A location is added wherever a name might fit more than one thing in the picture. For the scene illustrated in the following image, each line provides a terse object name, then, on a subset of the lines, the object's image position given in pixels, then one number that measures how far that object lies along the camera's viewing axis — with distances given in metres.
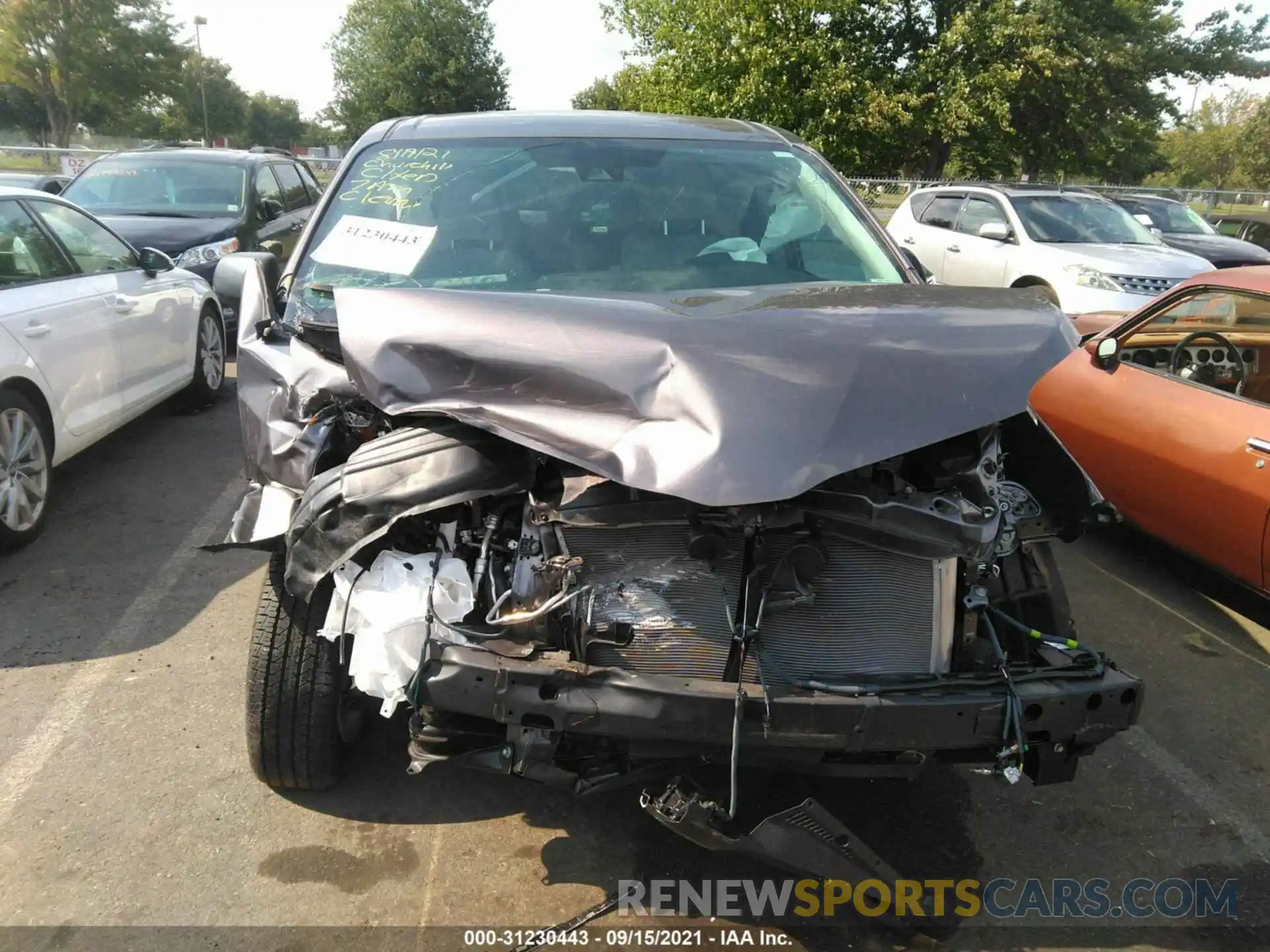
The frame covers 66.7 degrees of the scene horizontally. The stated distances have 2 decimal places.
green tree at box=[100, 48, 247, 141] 43.19
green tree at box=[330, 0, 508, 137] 43.72
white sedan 4.58
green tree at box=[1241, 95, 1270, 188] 46.47
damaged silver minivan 2.22
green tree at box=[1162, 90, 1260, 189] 48.94
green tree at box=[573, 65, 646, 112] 23.81
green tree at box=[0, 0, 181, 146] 35.06
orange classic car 4.08
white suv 9.13
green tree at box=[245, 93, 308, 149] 70.94
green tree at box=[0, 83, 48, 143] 44.84
